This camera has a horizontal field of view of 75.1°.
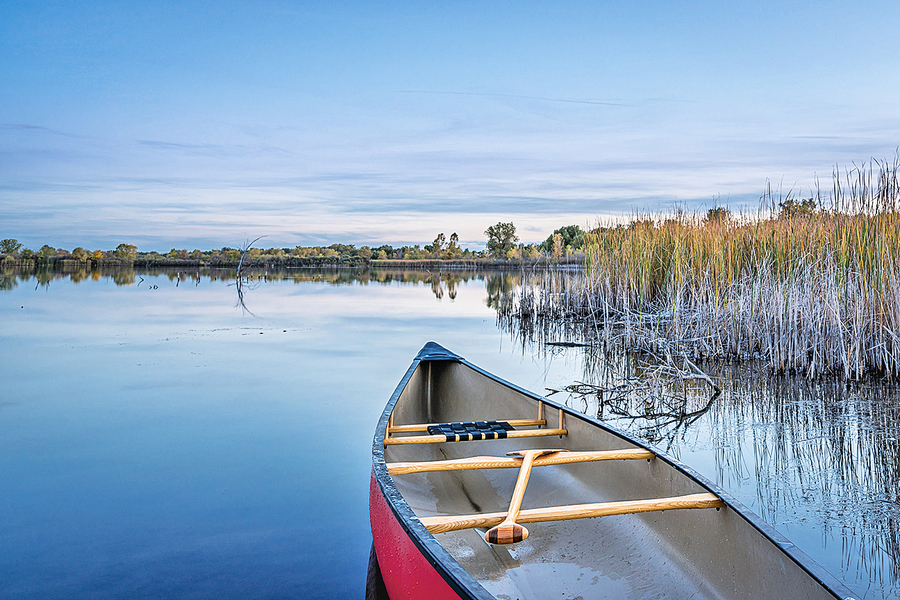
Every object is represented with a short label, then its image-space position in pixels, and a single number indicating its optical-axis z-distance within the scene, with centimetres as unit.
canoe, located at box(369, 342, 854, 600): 204
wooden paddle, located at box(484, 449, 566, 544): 231
